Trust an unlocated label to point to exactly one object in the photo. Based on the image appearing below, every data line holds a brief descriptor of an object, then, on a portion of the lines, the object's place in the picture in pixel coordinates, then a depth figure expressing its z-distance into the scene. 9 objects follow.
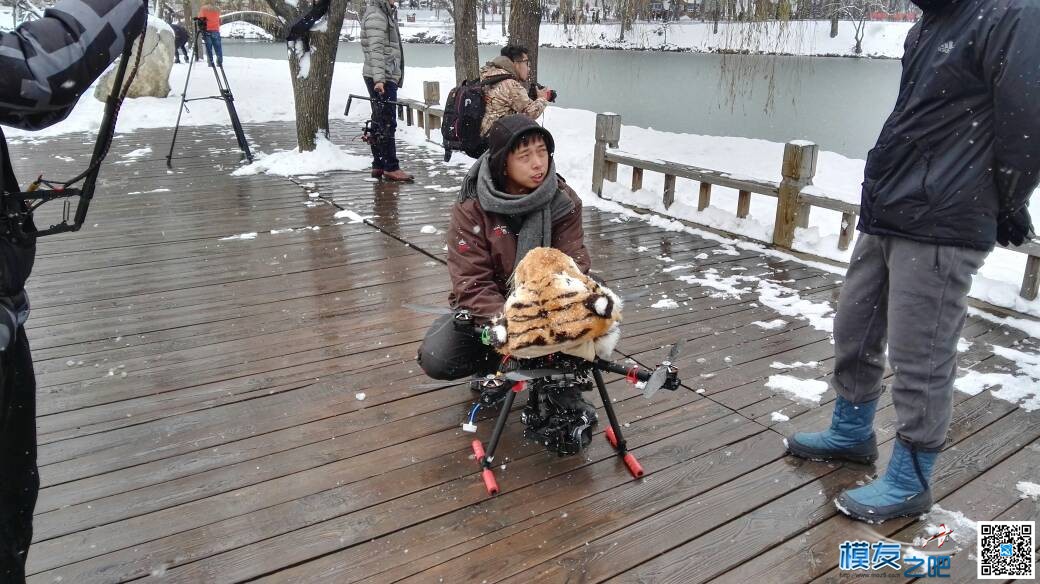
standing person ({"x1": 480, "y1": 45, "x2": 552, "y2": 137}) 4.78
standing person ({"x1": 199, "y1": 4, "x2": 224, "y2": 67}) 13.19
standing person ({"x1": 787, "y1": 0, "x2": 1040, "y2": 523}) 1.80
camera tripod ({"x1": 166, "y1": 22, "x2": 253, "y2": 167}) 7.42
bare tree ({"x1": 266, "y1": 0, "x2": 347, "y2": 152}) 7.81
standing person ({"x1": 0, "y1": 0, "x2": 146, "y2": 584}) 1.23
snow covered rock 12.61
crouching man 2.43
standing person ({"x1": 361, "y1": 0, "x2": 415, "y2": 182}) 6.75
